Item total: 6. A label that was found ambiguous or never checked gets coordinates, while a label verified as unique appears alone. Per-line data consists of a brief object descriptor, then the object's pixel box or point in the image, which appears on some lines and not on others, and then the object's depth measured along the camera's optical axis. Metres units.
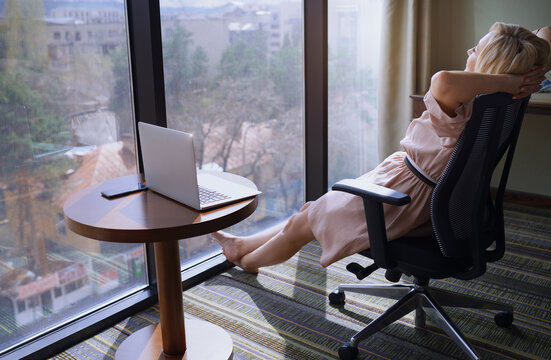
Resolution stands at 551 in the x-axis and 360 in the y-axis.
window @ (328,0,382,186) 3.22
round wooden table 1.56
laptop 1.60
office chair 1.59
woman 1.65
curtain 3.36
